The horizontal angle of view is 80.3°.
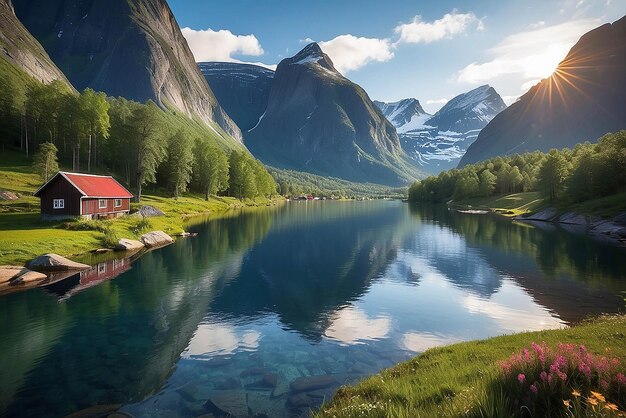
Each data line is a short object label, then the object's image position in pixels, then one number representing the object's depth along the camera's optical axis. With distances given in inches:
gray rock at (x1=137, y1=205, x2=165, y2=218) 3455.0
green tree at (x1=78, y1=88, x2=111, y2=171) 4128.9
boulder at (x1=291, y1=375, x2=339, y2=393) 812.6
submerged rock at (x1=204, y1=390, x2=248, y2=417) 715.9
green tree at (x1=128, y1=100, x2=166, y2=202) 4146.2
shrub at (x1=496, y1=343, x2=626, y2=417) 331.0
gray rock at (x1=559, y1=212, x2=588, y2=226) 4001.0
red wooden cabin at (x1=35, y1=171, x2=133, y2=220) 2573.8
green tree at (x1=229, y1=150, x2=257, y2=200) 6929.1
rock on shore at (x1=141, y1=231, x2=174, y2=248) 2571.4
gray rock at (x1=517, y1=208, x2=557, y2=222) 4690.0
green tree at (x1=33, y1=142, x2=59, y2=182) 3383.4
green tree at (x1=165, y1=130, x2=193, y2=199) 4948.3
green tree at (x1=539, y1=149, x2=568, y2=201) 4936.0
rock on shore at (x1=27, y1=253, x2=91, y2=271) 1745.3
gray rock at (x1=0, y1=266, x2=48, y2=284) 1566.2
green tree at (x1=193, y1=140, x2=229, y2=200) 5728.3
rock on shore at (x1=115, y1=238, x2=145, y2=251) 2336.4
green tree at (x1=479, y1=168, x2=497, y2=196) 7308.1
